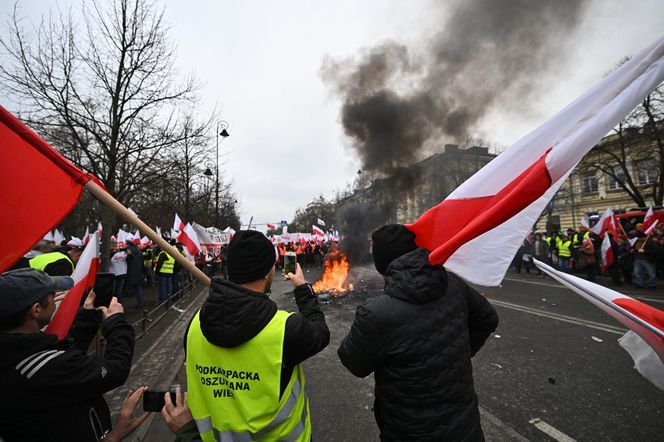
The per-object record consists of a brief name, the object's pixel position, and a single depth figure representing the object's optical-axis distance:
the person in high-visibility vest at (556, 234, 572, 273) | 14.73
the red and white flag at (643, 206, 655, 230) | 11.37
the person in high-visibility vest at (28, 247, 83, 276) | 3.40
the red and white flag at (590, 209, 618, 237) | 12.01
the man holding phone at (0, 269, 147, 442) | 1.43
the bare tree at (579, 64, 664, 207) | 16.78
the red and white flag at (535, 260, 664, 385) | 1.60
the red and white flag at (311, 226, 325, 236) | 22.51
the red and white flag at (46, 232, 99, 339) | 2.31
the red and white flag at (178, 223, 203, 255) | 6.29
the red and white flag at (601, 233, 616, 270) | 11.18
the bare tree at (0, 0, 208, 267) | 7.45
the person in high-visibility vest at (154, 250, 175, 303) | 10.08
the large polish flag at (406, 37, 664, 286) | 1.59
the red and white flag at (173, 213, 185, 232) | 8.13
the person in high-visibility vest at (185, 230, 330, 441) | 1.48
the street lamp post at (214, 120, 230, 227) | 19.23
